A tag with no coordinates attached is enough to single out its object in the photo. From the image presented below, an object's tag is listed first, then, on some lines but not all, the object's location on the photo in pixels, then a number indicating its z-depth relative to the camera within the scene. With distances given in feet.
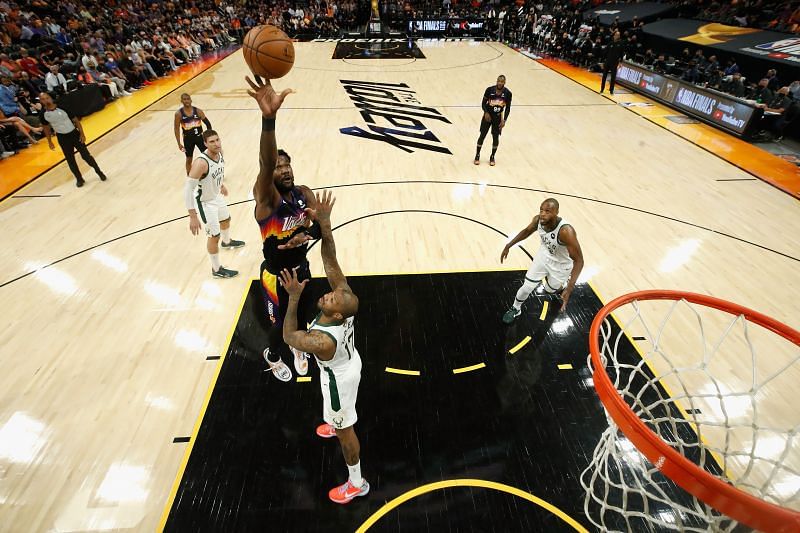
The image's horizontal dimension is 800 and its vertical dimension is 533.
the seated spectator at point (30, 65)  34.86
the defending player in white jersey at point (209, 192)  14.61
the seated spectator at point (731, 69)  39.55
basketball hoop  6.40
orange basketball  11.69
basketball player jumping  9.35
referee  21.99
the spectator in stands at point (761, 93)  33.81
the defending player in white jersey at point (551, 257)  12.84
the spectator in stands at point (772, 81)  34.42
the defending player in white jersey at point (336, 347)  8.26
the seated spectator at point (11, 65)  32.61
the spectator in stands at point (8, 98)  28.86
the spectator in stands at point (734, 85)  36.09
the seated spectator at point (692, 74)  40.73
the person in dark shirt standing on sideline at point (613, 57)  41.57
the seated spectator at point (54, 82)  33.53
